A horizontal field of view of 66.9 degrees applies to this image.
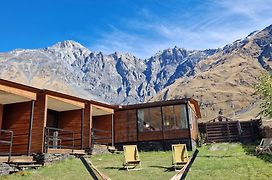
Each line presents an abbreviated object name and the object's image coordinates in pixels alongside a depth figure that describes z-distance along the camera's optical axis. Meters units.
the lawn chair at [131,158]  9.37
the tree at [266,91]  13.93
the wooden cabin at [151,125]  15.82
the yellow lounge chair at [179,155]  8.90
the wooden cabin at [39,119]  10.54
